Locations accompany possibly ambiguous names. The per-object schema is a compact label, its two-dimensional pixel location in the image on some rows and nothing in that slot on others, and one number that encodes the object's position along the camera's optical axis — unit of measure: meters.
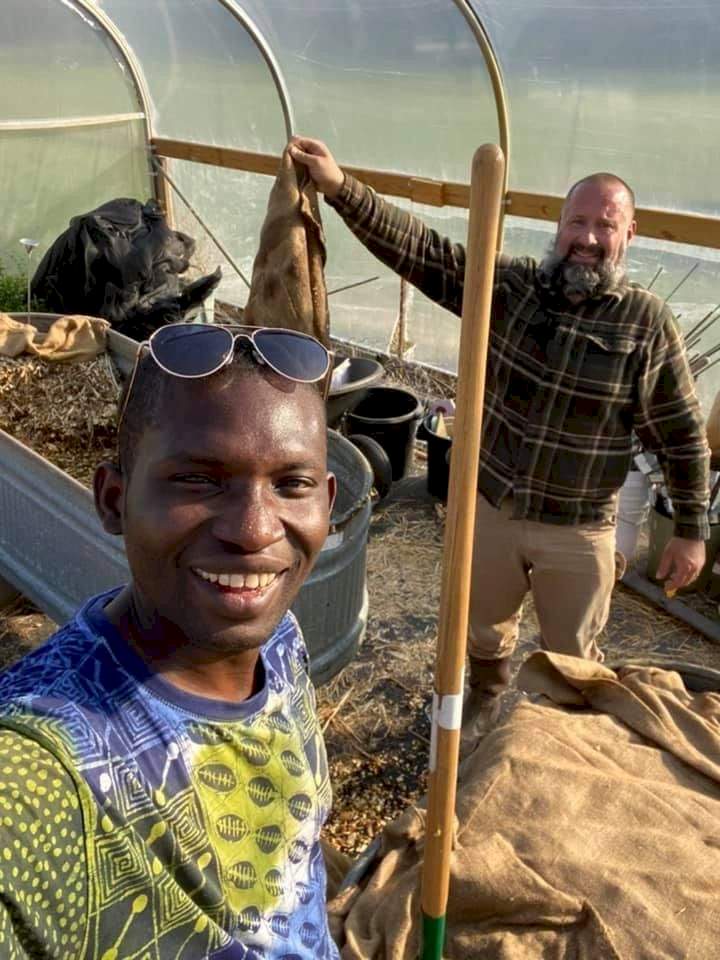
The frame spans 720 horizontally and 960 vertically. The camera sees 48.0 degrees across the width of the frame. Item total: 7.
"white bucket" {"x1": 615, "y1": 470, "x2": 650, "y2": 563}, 4.65
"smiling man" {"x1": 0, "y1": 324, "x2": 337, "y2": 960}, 0.90
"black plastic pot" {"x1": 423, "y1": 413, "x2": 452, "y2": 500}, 5.32
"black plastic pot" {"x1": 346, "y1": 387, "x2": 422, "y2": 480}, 5.61
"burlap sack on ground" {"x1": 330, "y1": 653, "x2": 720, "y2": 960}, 1.93
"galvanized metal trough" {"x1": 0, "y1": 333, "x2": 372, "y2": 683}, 2.88
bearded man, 2.80
